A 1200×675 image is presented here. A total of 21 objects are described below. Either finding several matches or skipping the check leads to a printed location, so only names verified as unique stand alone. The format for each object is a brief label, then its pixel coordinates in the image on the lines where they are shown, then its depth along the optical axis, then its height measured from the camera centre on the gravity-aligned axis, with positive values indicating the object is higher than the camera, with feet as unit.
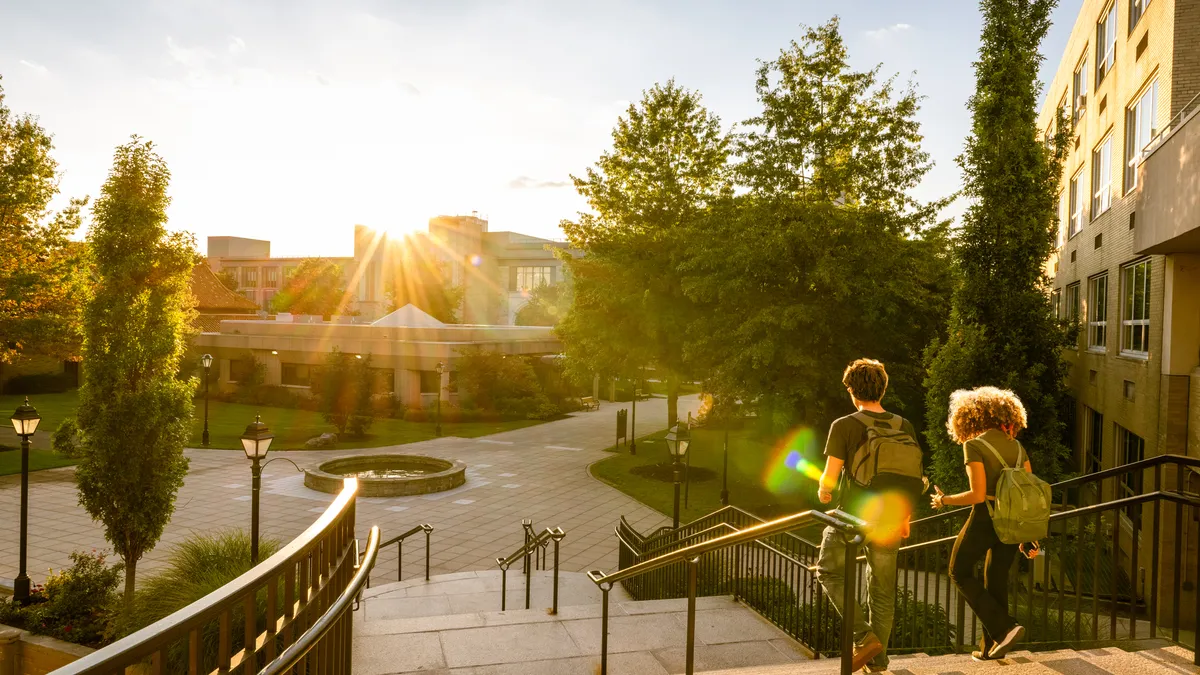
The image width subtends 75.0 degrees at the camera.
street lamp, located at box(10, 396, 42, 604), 38.37 -7.65
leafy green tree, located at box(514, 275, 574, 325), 268.21 +9.05
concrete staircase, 16.72 -9.54
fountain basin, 69.67 -13.68
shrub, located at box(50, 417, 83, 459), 48.55 -7.15
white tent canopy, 135.23 +2.32
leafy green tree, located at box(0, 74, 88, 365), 80.18 +7.46
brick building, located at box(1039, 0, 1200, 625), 39.47 +6.87
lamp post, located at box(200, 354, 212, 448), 93.91 -9.99
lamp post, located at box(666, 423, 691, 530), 50.57 -6.75
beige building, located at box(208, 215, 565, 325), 346.13 +32.38
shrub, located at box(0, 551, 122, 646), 34.21 -13.03
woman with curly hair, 16.48 -3.41
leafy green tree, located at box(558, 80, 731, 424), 83.15 +13.35
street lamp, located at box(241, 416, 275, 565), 37.32 -5.52
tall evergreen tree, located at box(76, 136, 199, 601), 37.45 -1.96
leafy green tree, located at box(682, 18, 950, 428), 62.59 +7.21
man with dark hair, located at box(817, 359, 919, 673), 16.17 -3.74
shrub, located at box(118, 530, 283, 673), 24.14 -9.36
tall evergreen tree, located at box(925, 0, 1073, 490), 48.57 +6.05
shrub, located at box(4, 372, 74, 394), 148.77 -11.52
